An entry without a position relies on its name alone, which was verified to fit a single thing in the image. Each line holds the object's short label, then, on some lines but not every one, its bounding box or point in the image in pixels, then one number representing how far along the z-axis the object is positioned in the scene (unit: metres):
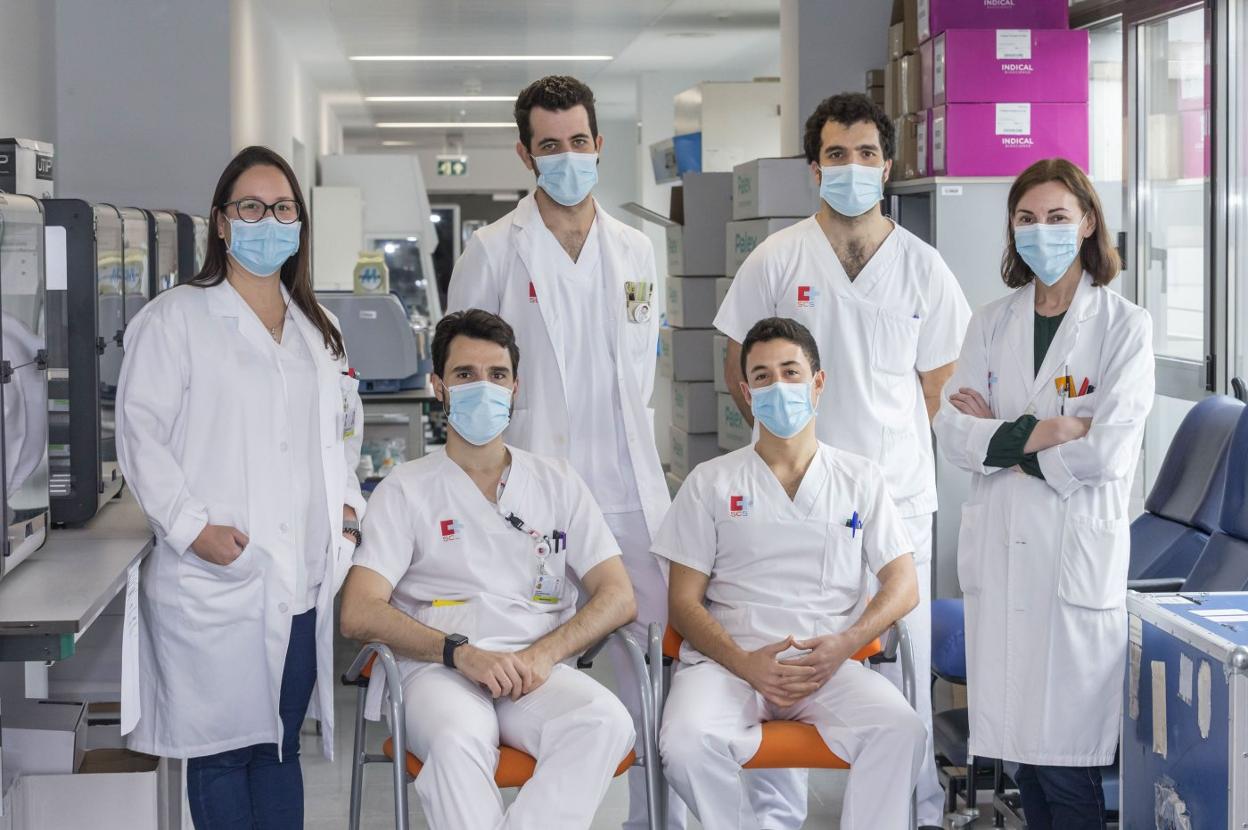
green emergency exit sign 15.79
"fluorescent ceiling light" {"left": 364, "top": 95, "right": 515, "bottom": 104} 12.35
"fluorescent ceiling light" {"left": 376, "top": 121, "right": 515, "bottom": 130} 14.89
